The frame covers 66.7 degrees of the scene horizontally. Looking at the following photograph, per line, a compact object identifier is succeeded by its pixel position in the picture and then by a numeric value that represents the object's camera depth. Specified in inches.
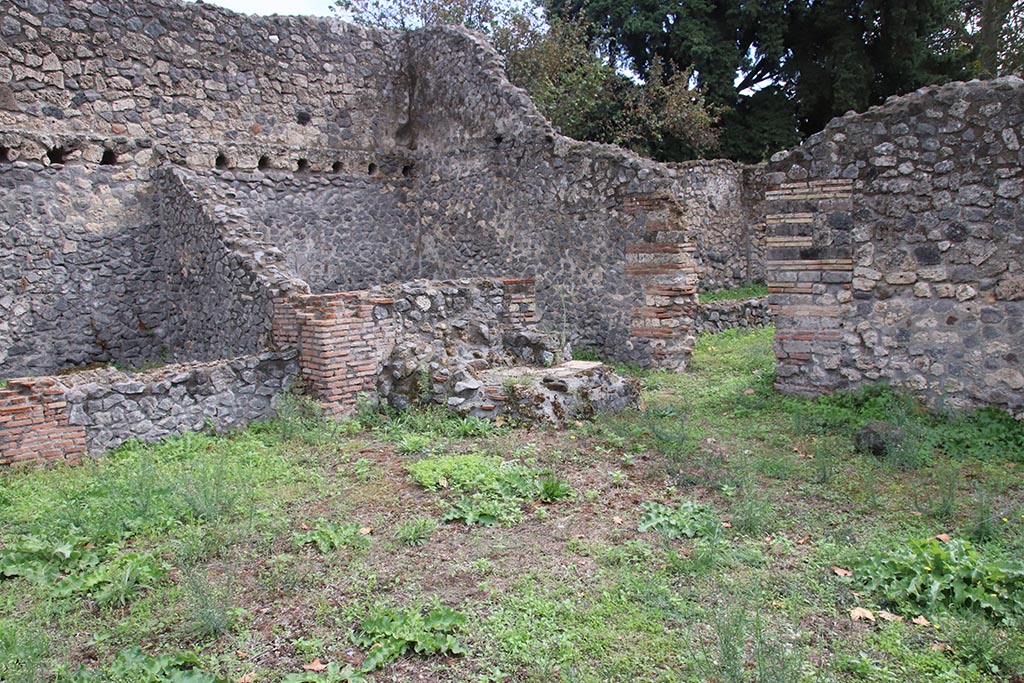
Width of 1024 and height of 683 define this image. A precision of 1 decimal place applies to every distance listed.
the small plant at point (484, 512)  198.8
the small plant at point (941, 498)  190.7
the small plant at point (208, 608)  147.3
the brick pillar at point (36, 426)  240.7
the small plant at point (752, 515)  186.7
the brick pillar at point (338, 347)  300.5
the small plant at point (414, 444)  256.4
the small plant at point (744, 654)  123.6
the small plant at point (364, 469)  232.5
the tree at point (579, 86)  687.7
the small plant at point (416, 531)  186.9
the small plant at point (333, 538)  183.5
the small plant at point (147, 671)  131.4
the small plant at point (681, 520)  186.7
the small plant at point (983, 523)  177.0
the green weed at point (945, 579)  147.6
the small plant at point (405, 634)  139.5
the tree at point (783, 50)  850.1
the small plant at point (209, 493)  199.5
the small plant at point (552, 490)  212.8
